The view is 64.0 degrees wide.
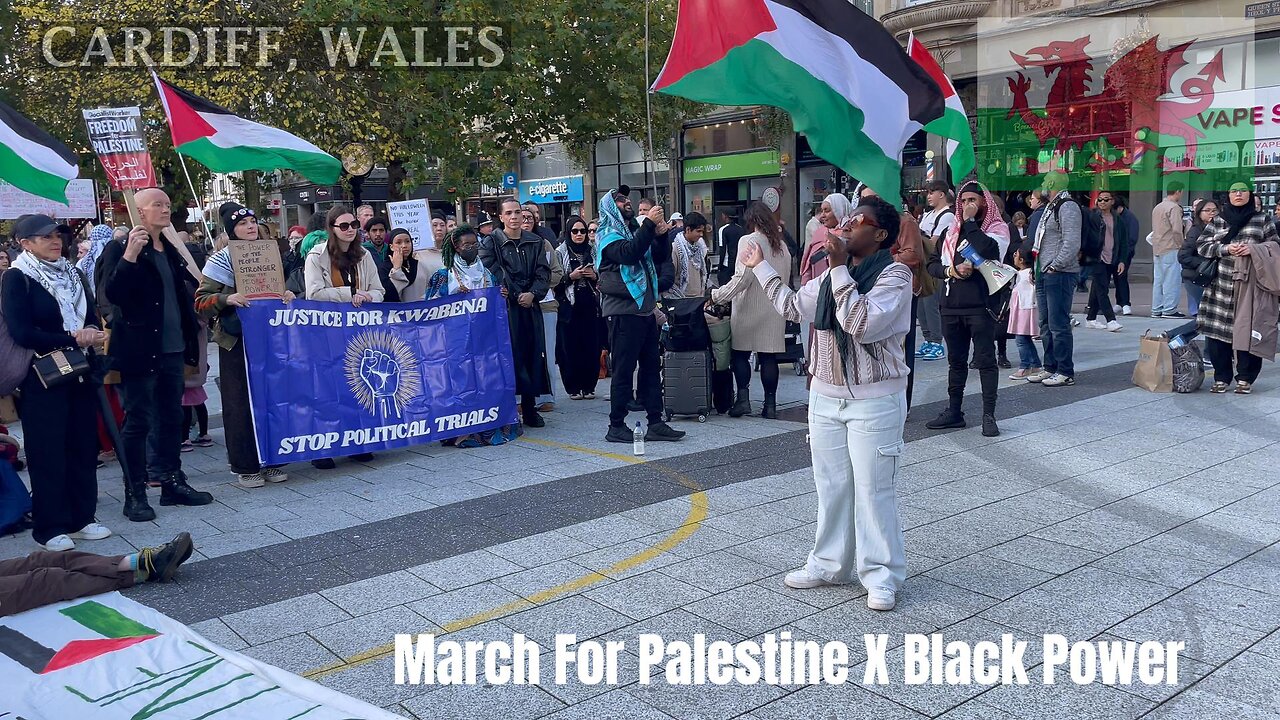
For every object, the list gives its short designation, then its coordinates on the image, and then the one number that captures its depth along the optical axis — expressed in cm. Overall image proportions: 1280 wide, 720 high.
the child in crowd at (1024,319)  1082
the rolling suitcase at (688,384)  927
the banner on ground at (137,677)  361
